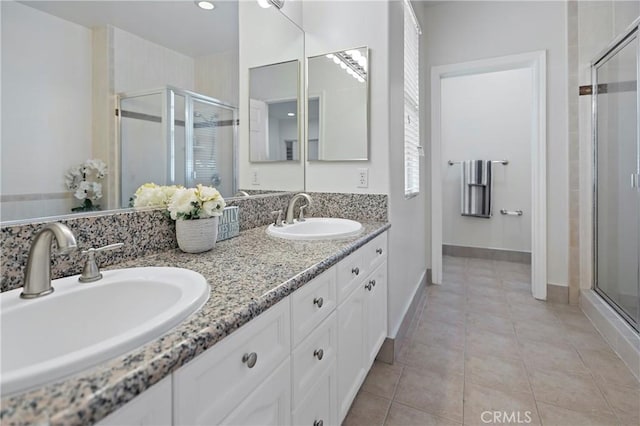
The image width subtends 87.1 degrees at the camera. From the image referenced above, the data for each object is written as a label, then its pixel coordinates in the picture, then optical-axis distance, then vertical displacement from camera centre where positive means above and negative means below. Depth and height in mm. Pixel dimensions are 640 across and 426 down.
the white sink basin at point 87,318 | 446 -203
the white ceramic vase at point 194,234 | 1098 -89
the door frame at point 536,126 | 2779 +692
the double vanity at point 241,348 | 429 -248
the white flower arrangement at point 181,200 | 1087 +26
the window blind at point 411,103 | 2342 +791
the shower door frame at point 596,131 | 1974 +540
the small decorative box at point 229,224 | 1364 -69
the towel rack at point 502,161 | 4168 +555
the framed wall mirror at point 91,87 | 764 +330
